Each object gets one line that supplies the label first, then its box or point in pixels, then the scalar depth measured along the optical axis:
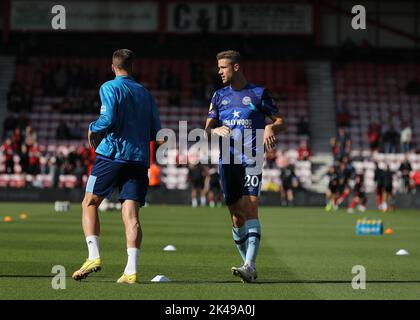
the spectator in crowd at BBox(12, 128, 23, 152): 41.88
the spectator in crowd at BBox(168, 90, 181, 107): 46.97
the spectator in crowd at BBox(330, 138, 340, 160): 42.33
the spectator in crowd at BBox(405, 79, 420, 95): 48.41
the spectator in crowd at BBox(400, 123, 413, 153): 42.78
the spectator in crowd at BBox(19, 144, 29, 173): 40.97
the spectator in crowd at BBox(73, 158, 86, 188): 40.03
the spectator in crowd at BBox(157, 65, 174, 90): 47.69
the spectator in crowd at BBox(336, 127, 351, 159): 41.43
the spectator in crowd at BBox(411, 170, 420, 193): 40.09
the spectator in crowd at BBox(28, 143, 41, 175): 41.22
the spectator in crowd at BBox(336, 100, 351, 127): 46.38
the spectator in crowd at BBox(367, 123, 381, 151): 43.75
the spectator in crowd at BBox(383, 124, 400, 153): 43.19
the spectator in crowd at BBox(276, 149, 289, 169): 40.34
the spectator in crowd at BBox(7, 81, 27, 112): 46.25
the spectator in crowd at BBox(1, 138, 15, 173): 41.00
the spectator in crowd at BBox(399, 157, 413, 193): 39.97
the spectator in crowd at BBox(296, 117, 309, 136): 45.12
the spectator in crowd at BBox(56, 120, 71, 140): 44.25
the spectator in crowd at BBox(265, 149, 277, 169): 41.97
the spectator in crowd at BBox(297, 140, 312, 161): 42.84
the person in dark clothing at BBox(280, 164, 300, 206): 39.22
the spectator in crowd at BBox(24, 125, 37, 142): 41.81
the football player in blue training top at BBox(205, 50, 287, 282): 11.11
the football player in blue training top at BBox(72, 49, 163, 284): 10.34
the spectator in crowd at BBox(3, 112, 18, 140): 44.59
